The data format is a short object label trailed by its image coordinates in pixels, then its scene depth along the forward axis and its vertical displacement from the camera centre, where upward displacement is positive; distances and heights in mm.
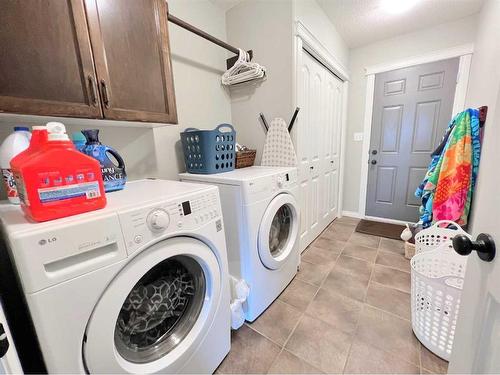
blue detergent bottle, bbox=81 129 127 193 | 917 -34
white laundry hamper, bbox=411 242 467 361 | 995 -775
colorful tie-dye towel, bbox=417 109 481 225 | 1361 -216
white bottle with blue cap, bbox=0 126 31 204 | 766 +13
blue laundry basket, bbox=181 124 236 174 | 1359 -10
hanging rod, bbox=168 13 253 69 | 1206 +729
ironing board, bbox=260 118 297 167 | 1638 -16
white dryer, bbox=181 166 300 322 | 1163 -468
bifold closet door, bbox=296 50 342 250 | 1835 +13
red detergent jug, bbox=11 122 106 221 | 538 -62
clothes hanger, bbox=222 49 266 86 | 1615 +597
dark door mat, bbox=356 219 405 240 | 2459 -1079
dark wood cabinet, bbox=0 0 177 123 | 669 +362
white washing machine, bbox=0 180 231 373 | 511 -383
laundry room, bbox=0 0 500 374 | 561 -169
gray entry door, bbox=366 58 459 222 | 2312 +122
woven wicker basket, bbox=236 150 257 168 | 1625 -88
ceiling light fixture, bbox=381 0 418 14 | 1808 +1177
